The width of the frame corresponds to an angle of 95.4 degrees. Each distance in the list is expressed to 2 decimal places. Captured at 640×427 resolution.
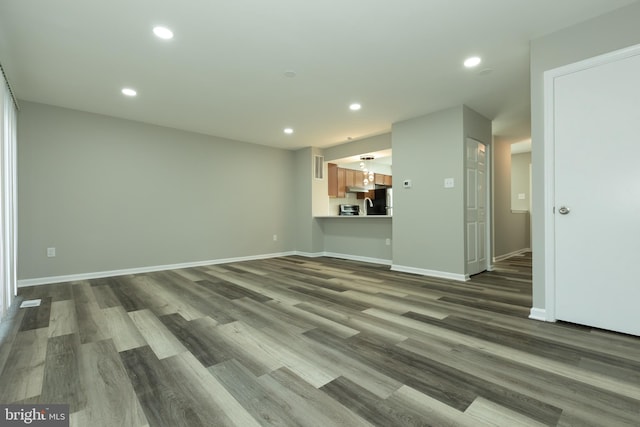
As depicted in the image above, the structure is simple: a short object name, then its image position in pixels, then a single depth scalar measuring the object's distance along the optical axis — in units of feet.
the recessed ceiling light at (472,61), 9.47
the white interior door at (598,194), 7.06
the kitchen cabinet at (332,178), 23.04
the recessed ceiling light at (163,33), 7.82
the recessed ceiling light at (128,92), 11.56
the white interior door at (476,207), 13.93
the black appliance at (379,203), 21.02
